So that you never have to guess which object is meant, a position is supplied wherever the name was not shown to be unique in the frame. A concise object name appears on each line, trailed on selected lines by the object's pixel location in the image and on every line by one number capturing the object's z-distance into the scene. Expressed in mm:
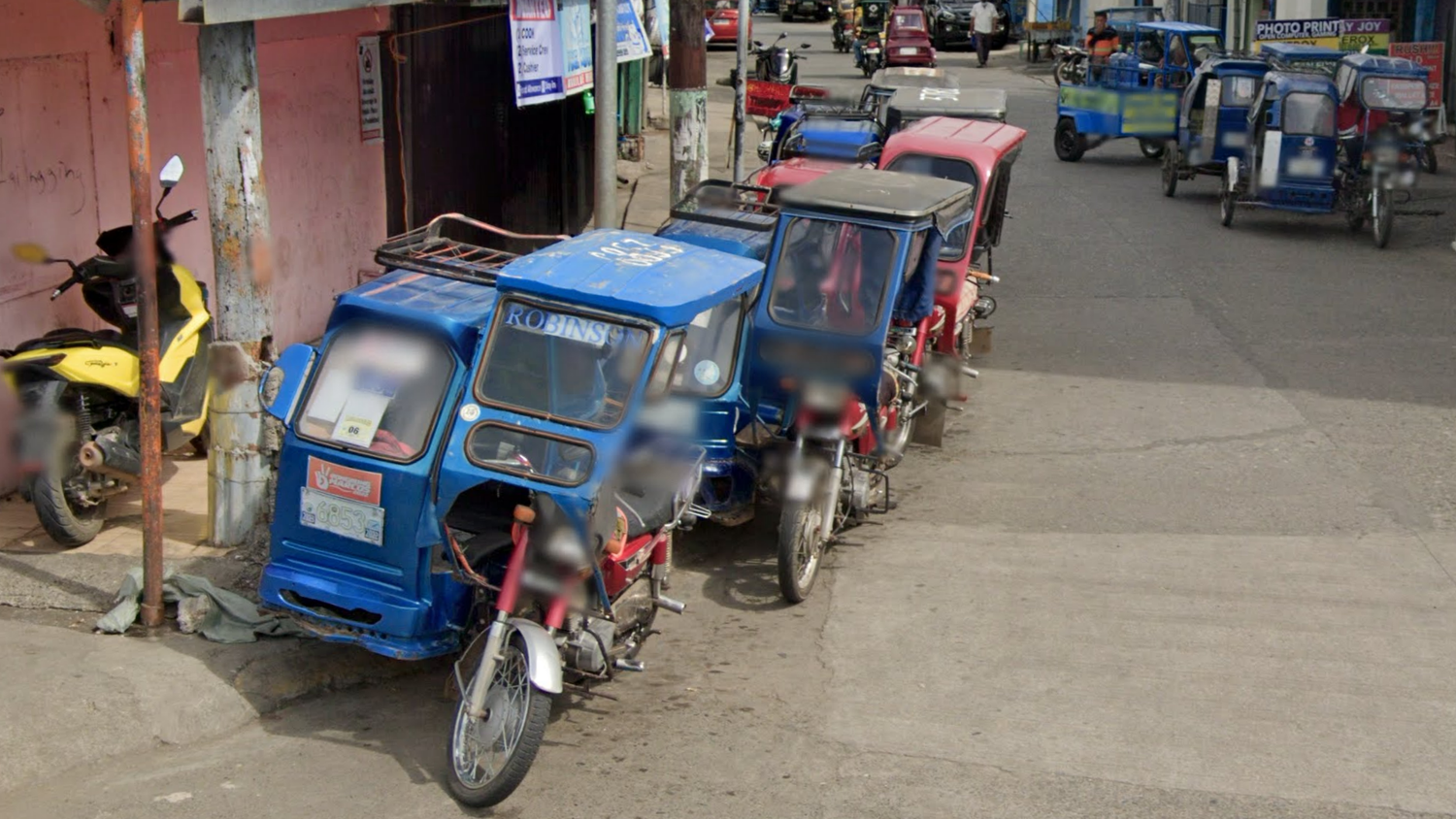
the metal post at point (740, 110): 14844
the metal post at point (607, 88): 9758
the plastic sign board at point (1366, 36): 23172
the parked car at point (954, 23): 47531
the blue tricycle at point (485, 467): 5410
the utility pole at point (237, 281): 6602
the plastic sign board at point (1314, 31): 23531
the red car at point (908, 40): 38219
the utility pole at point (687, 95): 11430
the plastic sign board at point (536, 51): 10000
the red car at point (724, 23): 43906
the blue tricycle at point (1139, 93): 22500
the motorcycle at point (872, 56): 38656
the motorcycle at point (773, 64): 25625
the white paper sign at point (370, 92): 11312
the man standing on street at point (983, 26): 41656
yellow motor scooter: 7008
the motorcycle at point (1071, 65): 28047
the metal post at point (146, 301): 5984
